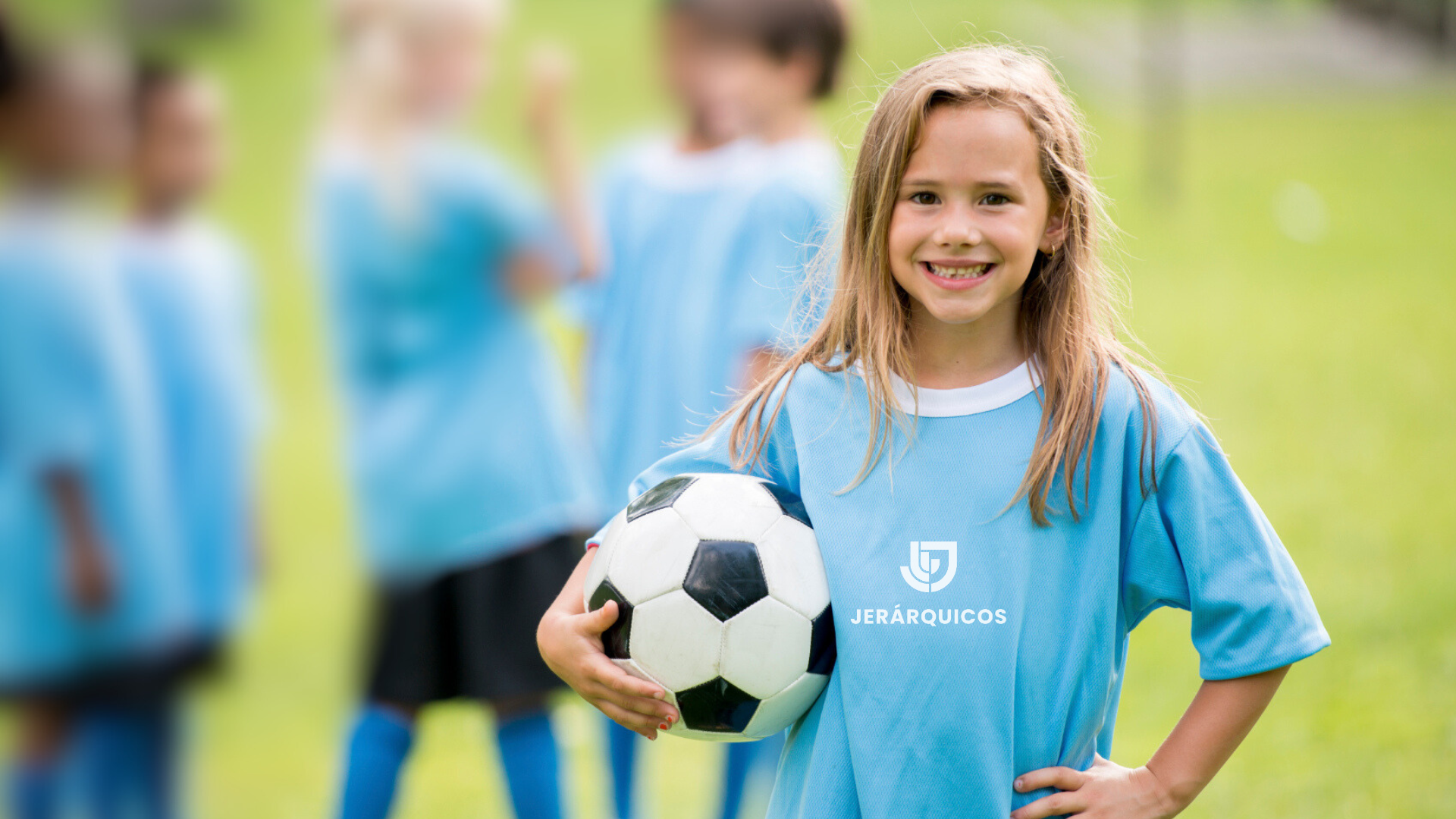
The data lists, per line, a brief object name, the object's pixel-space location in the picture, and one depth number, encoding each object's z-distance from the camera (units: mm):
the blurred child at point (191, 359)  5293
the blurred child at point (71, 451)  4941
